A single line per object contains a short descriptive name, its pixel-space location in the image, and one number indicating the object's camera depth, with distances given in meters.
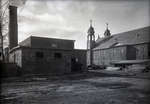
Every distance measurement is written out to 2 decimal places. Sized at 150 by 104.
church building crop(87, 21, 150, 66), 29.53
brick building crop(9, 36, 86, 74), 17.91
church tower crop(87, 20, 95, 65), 42.54
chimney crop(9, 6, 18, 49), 21.64
